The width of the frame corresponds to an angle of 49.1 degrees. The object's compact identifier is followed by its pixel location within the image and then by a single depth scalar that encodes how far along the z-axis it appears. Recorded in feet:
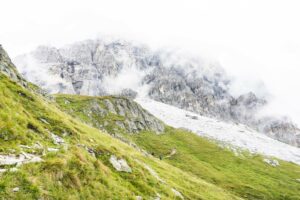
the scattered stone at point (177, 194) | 111.73
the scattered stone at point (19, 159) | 64.90
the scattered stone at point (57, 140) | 102.94
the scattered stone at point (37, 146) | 84.87
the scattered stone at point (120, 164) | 96.45
